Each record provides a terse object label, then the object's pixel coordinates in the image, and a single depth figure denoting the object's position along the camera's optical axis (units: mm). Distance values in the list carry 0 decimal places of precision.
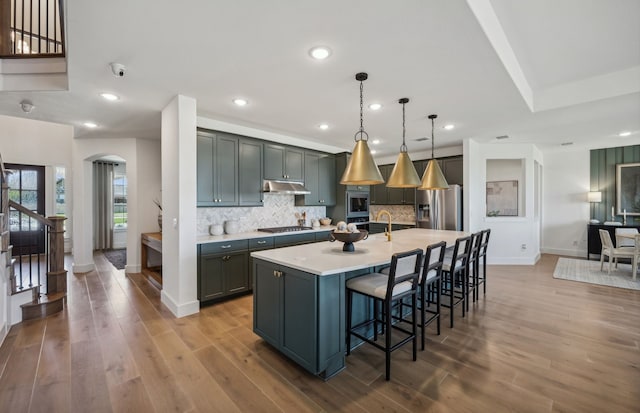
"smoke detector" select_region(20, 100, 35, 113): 3264
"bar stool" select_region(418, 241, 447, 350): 2367
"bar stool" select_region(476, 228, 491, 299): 3847
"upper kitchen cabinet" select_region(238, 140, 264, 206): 4285
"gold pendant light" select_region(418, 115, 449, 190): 3670
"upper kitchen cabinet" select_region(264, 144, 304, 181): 4656
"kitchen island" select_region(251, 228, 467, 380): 2014
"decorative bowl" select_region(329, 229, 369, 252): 2529
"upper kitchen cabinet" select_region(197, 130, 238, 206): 3820
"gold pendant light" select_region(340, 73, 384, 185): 2607
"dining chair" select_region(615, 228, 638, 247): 5066
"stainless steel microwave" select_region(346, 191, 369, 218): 5715
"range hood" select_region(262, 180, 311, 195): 4531
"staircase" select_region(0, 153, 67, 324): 3008
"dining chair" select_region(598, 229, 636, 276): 4793
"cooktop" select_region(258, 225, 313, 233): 4556
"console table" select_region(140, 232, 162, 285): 4676
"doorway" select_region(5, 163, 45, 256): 6418
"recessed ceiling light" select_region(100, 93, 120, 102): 3096
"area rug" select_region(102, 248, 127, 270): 5928
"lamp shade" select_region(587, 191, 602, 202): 6101
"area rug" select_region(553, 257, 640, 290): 4420
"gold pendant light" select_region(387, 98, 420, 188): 3240
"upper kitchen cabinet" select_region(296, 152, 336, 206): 5332
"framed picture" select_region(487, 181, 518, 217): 6496
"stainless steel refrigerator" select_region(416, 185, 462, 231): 5414
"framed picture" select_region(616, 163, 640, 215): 5875
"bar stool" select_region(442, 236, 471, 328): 2928
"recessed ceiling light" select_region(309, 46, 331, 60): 2207
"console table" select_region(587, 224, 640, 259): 6012
